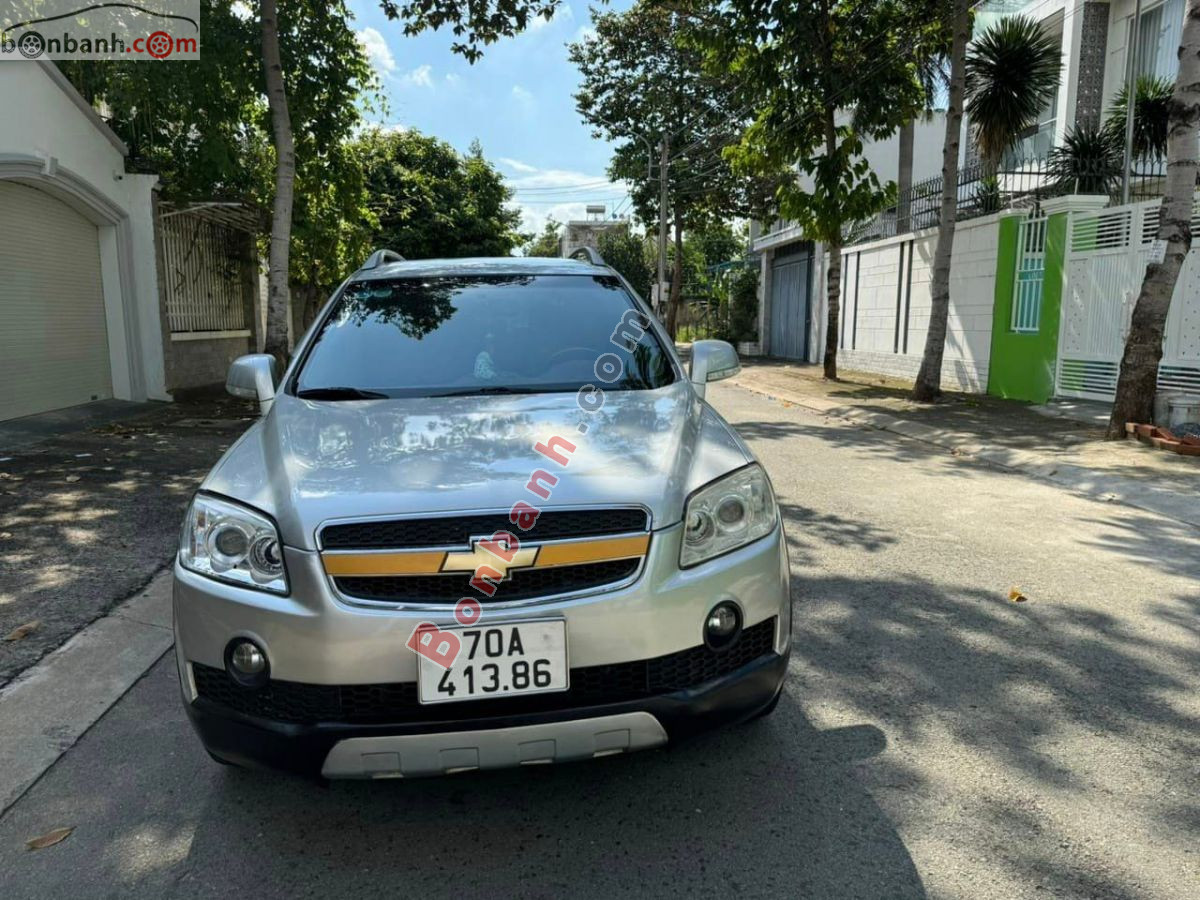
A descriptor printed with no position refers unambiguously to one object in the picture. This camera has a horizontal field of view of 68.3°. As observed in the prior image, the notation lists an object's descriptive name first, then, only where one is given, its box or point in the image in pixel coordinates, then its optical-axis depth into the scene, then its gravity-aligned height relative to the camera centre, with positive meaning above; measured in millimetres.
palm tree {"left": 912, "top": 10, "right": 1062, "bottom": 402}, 14938 +3976
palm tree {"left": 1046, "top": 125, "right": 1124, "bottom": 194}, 12242 +2135
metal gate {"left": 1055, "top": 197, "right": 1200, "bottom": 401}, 9469 +133
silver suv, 2176 -712
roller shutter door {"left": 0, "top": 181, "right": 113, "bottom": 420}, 9797 +114
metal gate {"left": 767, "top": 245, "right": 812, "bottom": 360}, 23984 +273
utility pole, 28812 +4010
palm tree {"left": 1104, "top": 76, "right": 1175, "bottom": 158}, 13914 +3038
